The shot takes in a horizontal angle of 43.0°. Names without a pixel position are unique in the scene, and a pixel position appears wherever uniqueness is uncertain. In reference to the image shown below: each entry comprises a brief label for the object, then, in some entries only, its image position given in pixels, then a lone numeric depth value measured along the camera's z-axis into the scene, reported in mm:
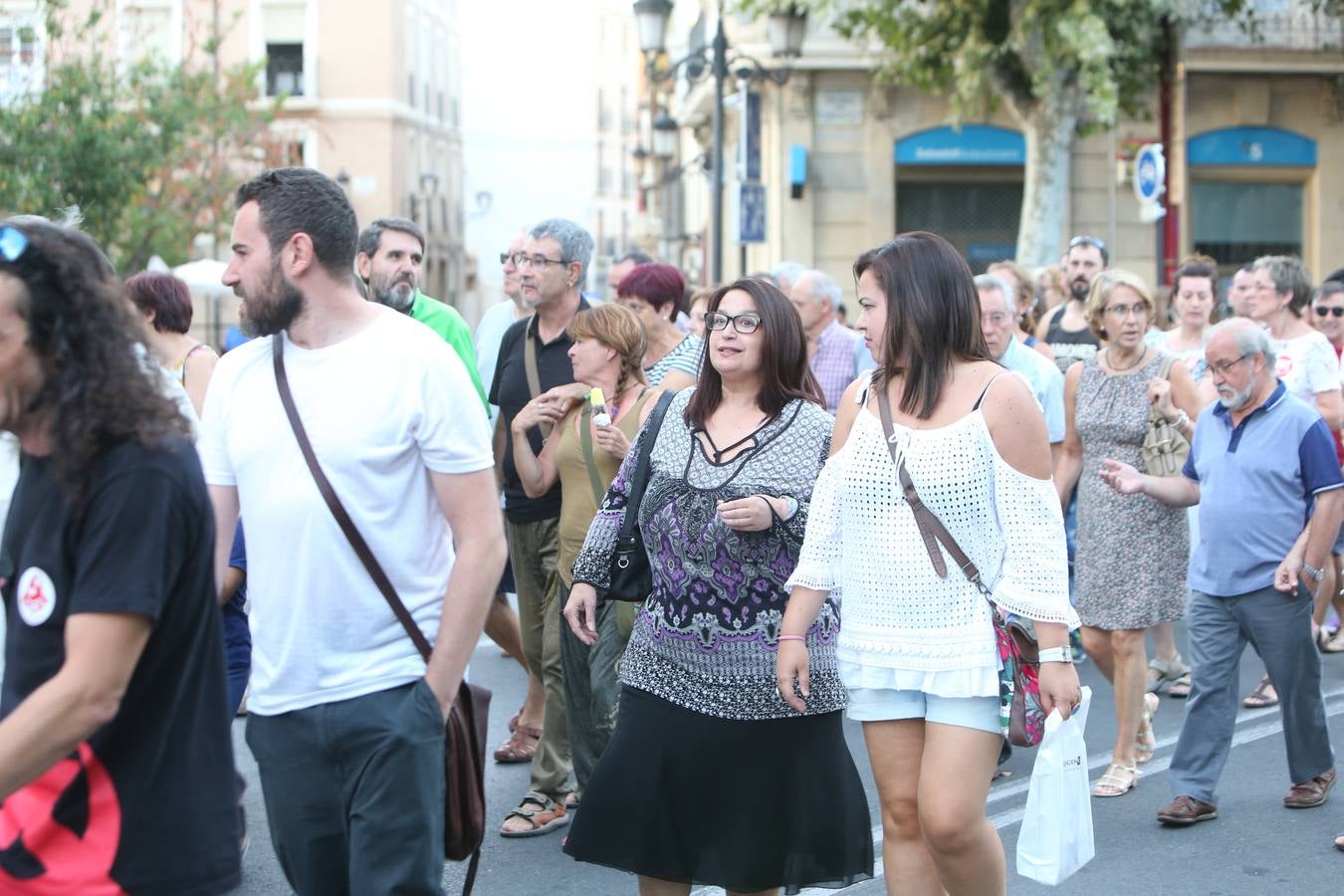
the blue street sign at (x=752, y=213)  17672
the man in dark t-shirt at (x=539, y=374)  6656
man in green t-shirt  6938
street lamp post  17125
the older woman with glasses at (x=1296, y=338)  8773
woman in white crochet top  4148
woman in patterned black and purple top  4465
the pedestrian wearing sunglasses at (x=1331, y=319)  9656
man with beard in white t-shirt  3430
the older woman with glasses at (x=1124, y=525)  6789
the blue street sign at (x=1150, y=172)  15727
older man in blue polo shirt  6117
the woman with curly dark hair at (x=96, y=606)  2631
